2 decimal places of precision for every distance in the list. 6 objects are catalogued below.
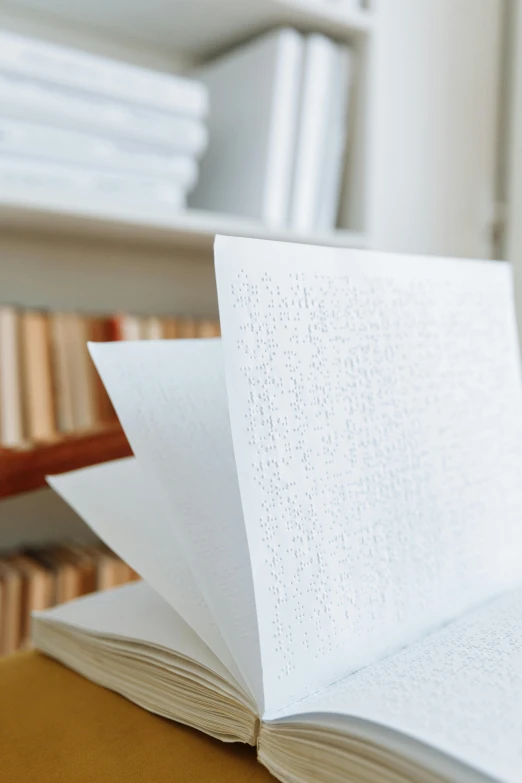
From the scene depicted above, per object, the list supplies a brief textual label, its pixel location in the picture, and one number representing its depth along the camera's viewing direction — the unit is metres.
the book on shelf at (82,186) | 0.86
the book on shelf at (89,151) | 0.86
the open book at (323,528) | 0.26
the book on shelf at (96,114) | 0.85
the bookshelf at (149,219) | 0.99
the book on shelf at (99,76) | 0.84
